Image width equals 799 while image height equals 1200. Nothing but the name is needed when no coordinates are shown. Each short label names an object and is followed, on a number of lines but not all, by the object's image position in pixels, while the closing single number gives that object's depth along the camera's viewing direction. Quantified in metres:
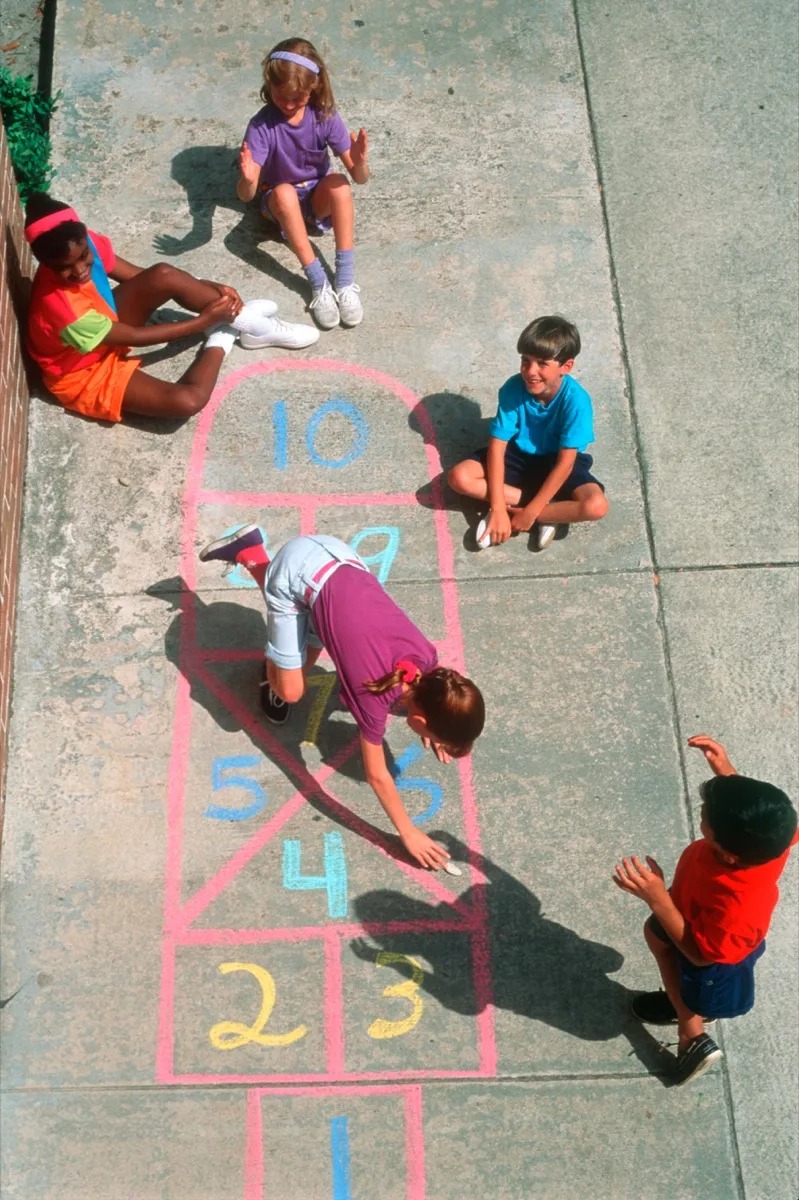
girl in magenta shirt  4.02
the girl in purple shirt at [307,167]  5.51
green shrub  6.03
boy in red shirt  3.60
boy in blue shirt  5.12
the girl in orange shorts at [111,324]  5.18
